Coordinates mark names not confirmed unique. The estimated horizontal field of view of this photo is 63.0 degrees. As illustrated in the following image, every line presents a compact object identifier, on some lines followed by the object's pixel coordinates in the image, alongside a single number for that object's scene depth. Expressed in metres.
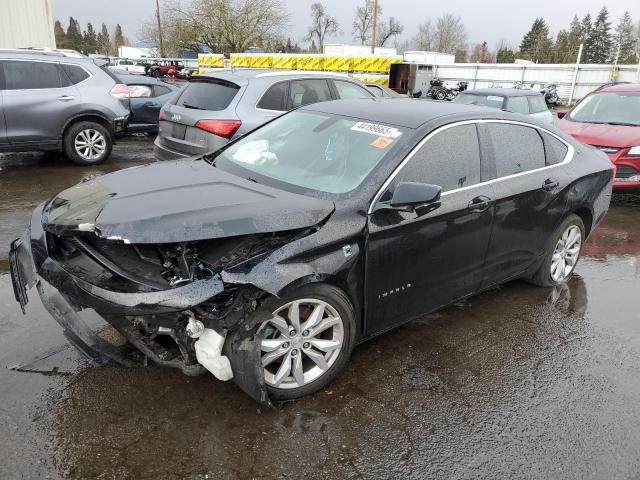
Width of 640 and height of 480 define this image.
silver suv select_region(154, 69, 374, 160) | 6.42
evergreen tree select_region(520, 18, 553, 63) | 67.82
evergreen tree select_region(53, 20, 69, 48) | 99.63
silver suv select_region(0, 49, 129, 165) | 7.88
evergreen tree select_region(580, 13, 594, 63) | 73.97
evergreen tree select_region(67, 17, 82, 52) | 106.56
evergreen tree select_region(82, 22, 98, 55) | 106.86
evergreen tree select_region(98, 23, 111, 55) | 101.78
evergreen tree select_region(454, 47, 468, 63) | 83.38
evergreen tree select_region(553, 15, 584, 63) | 62.75
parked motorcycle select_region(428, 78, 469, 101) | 28.72
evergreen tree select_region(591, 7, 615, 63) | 74.06
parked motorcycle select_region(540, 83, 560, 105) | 28.80
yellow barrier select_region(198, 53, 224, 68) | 39.40
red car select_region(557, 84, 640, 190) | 7.49
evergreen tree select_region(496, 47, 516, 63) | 73.02
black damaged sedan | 2.65
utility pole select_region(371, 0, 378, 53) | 42.28
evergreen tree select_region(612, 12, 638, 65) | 67.01
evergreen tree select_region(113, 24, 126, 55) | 120.32
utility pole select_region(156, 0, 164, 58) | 60.66
